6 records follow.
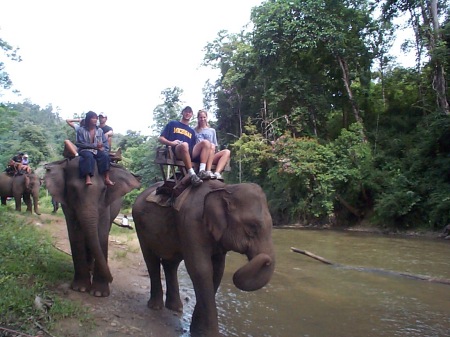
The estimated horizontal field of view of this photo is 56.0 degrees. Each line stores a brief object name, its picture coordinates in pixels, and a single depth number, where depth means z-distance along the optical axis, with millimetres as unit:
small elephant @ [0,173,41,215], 15062
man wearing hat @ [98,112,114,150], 7328
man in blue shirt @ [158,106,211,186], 5316
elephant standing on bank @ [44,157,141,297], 5582
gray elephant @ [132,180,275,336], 4344
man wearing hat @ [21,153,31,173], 15523
